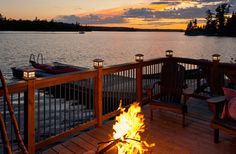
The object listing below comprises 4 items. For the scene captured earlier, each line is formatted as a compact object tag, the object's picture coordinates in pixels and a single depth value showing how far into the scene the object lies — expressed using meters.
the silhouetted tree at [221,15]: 58.34
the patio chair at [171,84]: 4.01
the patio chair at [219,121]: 2.88
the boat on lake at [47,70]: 10.74
